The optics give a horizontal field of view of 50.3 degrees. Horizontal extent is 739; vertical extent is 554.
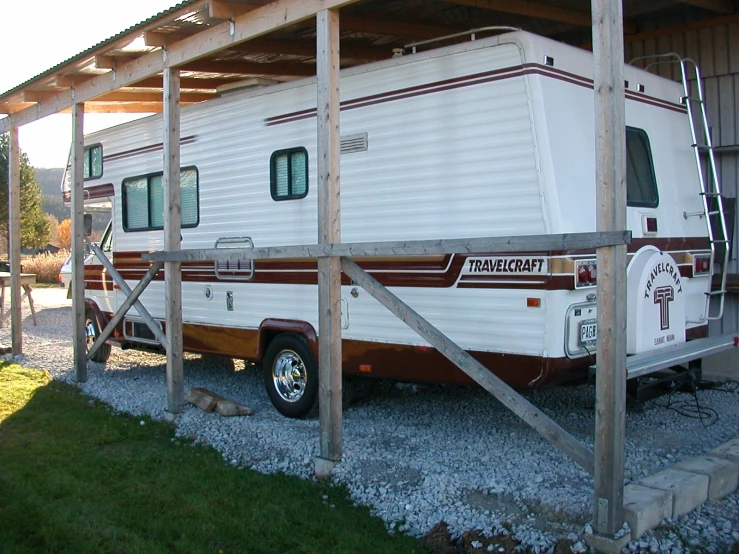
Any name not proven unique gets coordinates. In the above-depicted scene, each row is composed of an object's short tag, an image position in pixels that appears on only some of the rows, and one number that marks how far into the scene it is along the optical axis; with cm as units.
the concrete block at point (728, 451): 490
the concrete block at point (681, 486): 429
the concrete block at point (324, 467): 532
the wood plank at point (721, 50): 722
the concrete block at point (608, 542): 387
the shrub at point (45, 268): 2820
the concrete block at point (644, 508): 400
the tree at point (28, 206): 3581
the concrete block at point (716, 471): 457
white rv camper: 512
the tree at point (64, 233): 6166
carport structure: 393
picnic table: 1176
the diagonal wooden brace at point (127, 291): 711
